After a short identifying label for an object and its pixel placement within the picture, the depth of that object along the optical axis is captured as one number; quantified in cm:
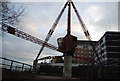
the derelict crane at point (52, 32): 2400
